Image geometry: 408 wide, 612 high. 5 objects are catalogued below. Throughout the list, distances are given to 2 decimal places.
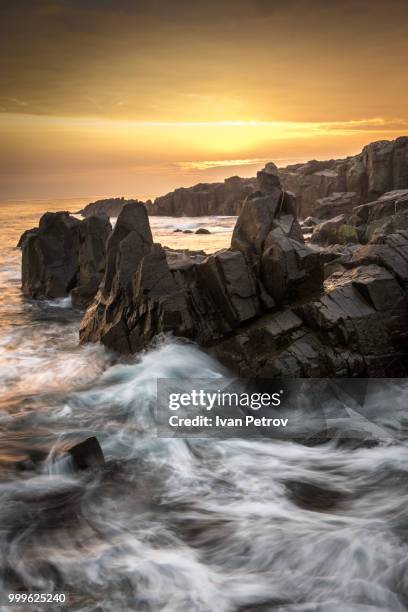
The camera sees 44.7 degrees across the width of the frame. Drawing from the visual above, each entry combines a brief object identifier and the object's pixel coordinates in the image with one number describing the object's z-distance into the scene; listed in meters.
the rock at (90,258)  26.02
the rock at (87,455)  10.08
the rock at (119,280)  16.89
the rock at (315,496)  9.17
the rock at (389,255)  15.08
